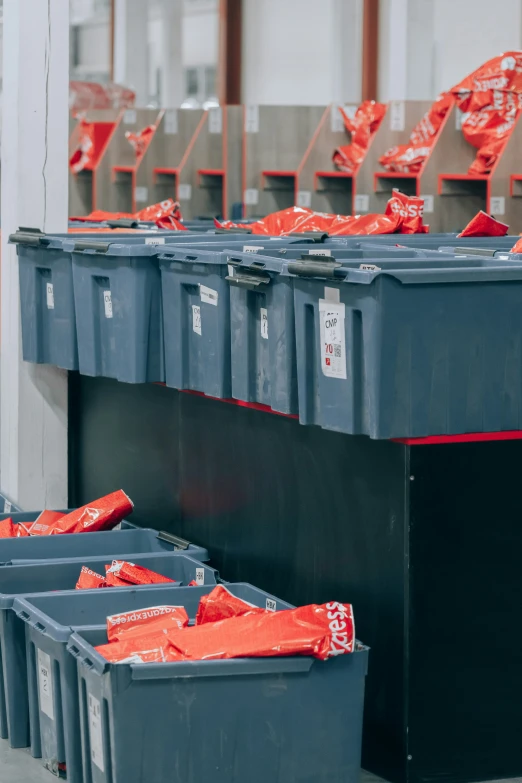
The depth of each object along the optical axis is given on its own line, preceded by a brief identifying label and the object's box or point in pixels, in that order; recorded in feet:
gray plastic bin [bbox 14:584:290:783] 20.40
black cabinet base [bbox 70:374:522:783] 20.24
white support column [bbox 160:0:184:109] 100.53
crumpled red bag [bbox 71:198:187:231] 35.37
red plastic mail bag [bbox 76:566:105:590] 23.84
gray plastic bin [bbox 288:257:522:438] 19.20
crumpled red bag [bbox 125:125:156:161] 65.21
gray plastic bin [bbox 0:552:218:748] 22.39
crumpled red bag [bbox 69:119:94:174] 68.54
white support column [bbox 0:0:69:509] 30.32
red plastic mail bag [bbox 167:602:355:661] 18.63
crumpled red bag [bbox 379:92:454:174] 52.26
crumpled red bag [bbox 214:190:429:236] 32.96
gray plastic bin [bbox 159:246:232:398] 24.09
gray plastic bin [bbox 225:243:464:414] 21.77
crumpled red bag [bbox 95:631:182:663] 19.01
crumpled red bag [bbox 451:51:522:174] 48.11
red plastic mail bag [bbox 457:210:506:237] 29.58
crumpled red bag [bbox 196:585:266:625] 20.76
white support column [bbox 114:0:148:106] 97.40
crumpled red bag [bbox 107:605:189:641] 20.43
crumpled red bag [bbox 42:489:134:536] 27.02
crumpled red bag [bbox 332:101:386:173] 57.21
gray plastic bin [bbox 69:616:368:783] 18.37
